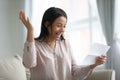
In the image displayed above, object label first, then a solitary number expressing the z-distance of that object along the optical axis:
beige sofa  2.41
